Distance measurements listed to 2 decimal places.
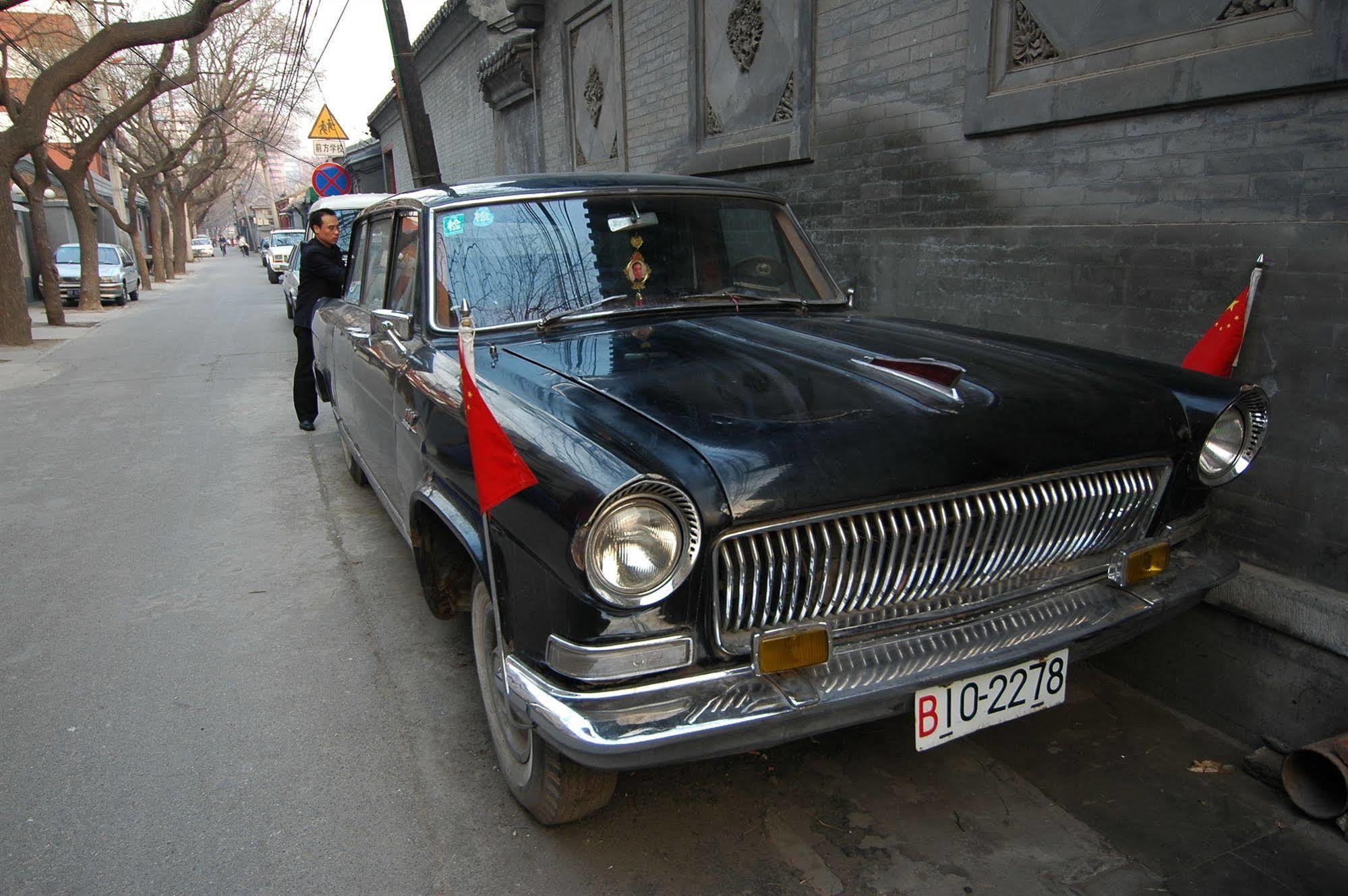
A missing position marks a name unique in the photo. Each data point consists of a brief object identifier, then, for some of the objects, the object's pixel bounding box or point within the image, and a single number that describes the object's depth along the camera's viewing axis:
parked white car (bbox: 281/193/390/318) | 11.34
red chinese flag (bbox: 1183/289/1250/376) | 3.24
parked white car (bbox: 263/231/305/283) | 26.77
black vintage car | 1.98
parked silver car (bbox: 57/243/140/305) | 22.25
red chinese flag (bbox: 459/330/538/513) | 2.13
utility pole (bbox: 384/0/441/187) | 10.36
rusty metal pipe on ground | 2.61
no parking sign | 14.34
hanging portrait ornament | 3.39
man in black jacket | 6.50
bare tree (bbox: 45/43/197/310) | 19.16
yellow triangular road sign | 15.65
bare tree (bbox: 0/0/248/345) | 12.93
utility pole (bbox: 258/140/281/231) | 43.94
